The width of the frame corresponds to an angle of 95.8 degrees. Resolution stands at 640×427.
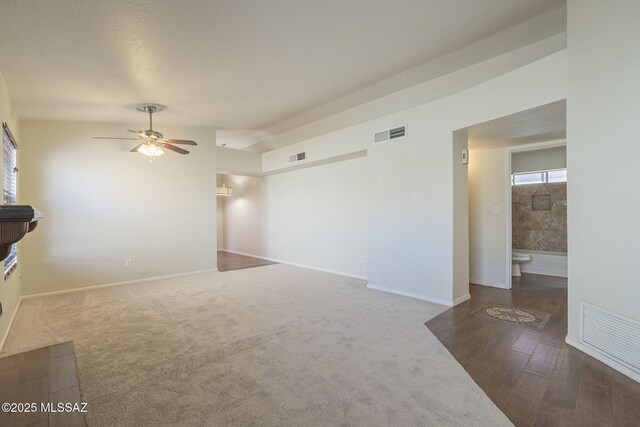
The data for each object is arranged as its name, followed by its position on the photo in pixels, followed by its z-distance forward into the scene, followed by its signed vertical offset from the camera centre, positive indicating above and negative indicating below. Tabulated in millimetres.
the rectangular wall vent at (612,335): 2088 -966
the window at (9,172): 3205 +507
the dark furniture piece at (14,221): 1278 -31
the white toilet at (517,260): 5367 -916
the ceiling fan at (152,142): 4094 +1034
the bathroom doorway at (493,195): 4035 +260
